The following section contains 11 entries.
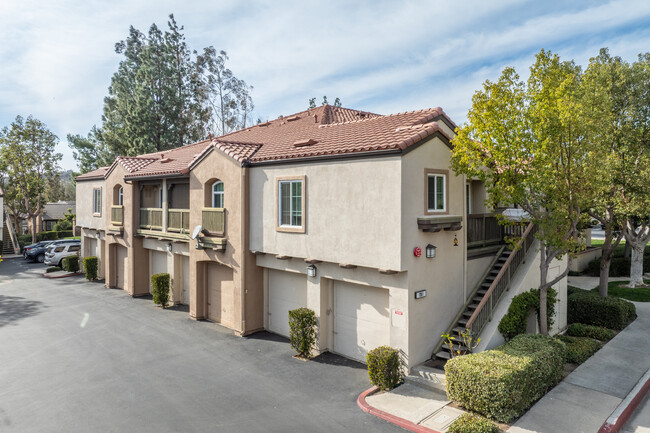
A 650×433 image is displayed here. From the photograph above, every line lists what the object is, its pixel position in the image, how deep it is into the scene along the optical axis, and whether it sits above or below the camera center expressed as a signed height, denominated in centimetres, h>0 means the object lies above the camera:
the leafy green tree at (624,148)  1466 +228
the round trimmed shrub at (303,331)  1231 -375
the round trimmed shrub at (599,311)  1473 -392
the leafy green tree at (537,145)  1080 +172
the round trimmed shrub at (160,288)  1819 -354
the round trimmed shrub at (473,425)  784 -435
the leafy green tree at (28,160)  4025 +528
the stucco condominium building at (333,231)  1073 -70
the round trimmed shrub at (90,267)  2477 -349
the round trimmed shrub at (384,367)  1003 -401
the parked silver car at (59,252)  3022 -313
